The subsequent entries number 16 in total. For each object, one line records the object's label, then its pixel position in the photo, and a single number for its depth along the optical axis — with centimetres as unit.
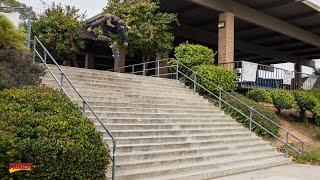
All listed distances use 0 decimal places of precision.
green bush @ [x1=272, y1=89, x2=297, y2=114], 1105
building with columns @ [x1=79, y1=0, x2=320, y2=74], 1315
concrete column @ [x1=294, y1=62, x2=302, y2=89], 1397
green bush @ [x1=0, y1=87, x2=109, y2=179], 399
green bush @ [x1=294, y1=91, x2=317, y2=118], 1153
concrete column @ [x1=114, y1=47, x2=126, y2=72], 1544
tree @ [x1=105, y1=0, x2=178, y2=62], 1227
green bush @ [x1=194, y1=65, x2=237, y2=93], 1050
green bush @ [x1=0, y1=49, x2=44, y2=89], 569
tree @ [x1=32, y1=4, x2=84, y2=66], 1480
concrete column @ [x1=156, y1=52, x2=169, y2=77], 1469
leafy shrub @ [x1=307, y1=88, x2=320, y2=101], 1243
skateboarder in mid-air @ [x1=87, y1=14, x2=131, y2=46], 926
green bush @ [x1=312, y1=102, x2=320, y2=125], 1143
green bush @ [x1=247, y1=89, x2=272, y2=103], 1130
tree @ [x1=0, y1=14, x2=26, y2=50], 627
